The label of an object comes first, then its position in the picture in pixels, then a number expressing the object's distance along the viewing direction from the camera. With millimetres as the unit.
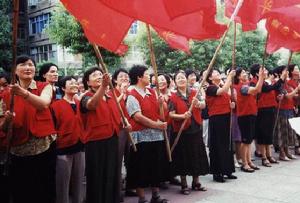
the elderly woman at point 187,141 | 5906
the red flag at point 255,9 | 4461
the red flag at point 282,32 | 4684
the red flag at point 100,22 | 3016
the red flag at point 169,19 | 2684
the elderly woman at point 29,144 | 3730
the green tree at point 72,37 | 19703
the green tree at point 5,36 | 21406
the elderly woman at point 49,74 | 4910
